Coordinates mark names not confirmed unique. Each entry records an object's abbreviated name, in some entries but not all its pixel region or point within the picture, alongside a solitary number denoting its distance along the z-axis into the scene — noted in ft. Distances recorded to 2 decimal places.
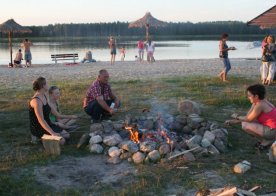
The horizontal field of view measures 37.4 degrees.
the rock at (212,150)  19.63
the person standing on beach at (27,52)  72.90
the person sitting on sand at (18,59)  72.90
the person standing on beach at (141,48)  81.66
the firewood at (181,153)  18.72
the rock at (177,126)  22.65
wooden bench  81.25
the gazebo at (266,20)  46.93
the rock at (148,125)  22.24
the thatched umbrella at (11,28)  77.84
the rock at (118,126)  22.38
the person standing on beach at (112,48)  77.12
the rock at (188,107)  26.18
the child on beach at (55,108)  23.31
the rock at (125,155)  19.31
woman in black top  20.95
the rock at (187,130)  22.44
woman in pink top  20.16
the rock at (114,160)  18.97
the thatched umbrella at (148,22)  93.30
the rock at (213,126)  22.09
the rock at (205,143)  19.98
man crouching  24.73
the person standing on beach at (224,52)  42.29
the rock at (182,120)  22.86
